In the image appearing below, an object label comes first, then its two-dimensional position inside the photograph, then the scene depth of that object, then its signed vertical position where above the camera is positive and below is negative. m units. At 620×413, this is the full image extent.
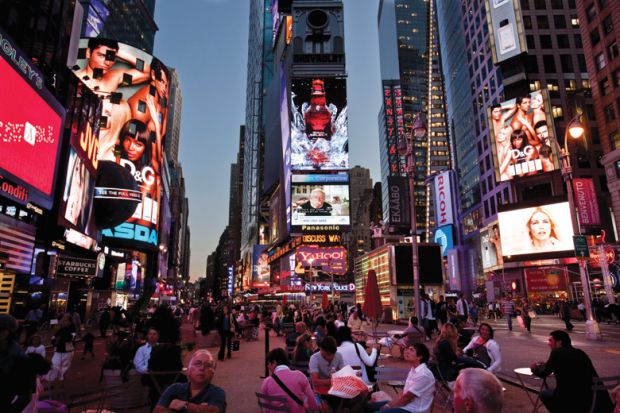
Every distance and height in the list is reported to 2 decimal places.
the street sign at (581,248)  18.88 +2.04
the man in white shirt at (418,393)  5.02 -1.21
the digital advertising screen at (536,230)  49.38 +7.80
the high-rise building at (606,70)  38.38 +22.39
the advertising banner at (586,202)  40.74 +8.97
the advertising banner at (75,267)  25.84 +1.94
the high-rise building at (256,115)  152.62 +73.19
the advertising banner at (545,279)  53.94 +1.74
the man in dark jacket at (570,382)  5.21 -1.15
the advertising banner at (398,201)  34.66 +8.19
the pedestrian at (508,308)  25.96 -1.01
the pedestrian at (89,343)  17.21 -1.95
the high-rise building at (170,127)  184.75 +79.19
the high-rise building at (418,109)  145.75 +75.61
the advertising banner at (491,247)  61.97 +7.15
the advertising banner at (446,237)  82.14 +11.46
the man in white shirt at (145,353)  8.20 -1.15
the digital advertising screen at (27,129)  16.84 +7.71
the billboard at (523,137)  51.09 +19.83
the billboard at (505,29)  61.31 +40.11
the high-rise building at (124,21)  61.44 +61.00
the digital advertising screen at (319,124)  80.38 +33.98
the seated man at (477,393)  2.74 -0.67
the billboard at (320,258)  74.56 +6.62
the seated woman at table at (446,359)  7.25 -1.17
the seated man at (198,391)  3.83 -0.90
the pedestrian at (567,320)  23.42 -1.57
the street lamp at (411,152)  18.22 +6.42
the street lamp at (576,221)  16.59 +3.45
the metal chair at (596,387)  4.99 -1.15
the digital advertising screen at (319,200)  76.69 +17.73
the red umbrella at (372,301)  20.47 -0.34
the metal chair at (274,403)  4.54 -1.21
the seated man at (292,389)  4.64 -1.08
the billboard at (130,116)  45.38 +20.84
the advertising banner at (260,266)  114.62 +8.22
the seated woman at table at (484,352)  7.69 -1.20
